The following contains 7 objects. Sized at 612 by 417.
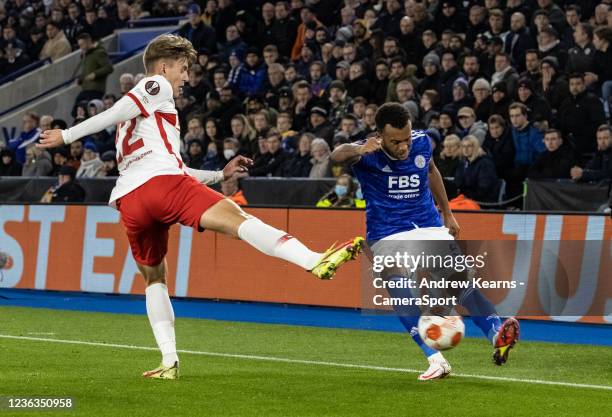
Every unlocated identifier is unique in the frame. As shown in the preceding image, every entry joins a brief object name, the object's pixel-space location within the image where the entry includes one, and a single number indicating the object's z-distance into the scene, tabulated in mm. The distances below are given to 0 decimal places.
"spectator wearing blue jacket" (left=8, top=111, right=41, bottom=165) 23438
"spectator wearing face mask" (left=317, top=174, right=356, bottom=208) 15836
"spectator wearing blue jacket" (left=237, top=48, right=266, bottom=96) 21516
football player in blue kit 8961
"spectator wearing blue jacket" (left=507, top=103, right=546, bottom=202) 16078
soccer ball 8250
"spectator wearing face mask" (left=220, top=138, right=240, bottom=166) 18719
